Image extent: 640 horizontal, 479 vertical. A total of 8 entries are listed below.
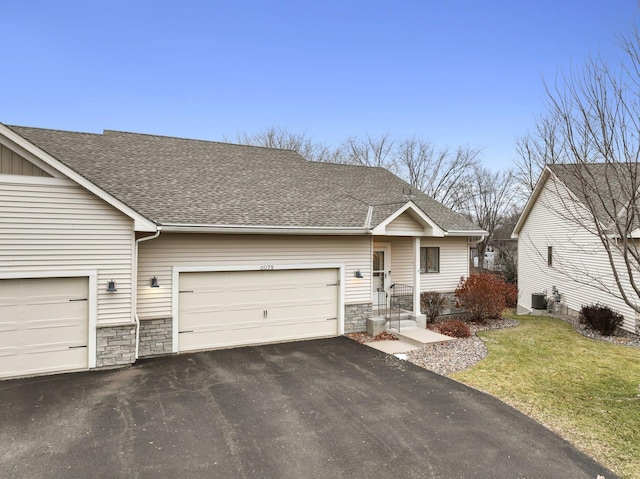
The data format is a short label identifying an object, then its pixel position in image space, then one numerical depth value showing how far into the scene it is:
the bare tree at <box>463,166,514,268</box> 35.47
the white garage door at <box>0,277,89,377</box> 7.48
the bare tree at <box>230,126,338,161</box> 31.77
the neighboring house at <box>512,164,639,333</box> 13.70
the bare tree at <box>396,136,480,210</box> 34.22
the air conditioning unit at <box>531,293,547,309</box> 17.28
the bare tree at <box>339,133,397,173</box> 34.50
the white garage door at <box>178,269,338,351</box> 9.48
